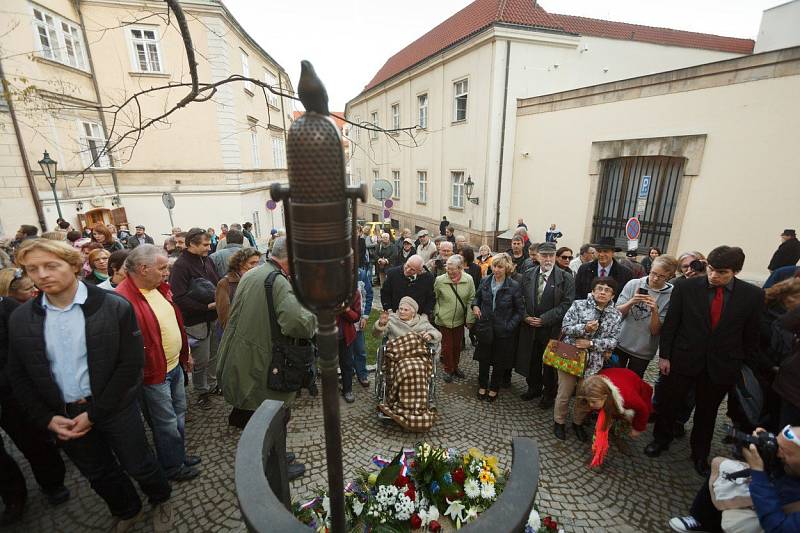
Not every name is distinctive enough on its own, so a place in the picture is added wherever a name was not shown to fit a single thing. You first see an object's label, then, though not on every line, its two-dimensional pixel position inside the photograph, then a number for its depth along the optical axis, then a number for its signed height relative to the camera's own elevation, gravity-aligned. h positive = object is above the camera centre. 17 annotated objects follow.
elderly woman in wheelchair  3.90 -2.17
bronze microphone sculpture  0.89 -0.10
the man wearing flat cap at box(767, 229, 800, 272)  7.12 -1.55
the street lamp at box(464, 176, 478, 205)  14.39 -0.61
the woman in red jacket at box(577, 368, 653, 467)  3.27 -2.11
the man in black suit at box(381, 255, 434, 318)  4.87 -1.53
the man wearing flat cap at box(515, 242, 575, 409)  4.29 -1.70
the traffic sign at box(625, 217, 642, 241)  5.88 -0.91
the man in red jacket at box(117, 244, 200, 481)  2.76 -1.48
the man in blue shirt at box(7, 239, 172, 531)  2.20 -1.21
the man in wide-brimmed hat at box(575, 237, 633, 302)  4.77 -1.32
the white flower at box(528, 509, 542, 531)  2.33 -2.30
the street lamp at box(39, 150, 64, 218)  9.00 +0.16
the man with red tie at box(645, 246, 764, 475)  3.08 -1.49
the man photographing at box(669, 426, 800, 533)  1.85 -1.72
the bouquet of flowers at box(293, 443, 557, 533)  2.26 -2.15
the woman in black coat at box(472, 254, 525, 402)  4.33 -1.77
